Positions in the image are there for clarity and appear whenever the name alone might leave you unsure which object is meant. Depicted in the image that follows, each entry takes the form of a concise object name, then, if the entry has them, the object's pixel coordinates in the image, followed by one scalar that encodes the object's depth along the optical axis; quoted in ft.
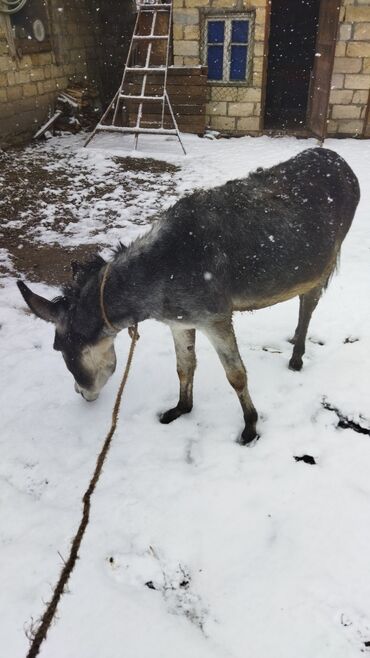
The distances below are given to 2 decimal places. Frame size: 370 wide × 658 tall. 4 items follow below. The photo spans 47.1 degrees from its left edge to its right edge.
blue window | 33.14
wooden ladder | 31.42
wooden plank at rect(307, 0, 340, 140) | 31.30
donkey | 8.84
